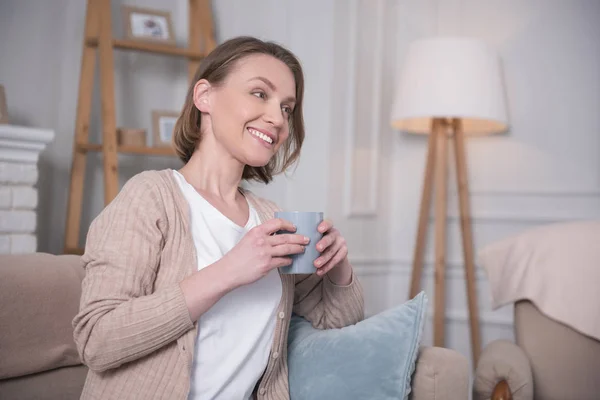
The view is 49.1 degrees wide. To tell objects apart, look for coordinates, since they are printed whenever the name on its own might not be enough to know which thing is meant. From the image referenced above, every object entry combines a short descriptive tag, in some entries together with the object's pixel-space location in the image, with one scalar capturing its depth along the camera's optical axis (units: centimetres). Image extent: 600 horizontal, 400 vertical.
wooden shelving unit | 280
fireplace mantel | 246
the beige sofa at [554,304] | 183
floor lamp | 257
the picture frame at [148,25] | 304
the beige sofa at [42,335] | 141
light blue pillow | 129
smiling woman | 110
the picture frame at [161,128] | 312
